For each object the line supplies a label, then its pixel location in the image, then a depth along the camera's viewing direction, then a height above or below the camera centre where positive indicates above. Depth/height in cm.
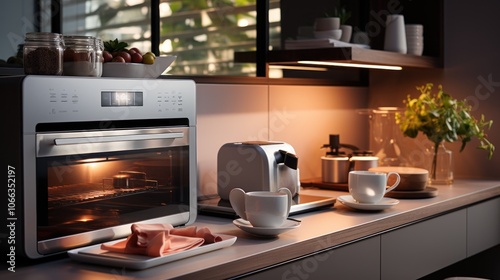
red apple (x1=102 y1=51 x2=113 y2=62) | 194 +14
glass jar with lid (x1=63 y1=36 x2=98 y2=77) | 179 +12
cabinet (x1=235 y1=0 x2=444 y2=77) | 280 +35
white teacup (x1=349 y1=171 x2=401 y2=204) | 239 -25
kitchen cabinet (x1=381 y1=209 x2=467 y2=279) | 233 -47
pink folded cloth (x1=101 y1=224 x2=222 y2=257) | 166 -31
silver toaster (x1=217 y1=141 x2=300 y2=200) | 235 -19
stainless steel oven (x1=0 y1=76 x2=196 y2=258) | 162 -12
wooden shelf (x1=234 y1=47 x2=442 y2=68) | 274 +20
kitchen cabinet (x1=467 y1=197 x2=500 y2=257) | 283 -46
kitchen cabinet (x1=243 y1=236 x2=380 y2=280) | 188 -42
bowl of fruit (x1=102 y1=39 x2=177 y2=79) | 193 +12
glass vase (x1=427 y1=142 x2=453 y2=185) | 304 -24
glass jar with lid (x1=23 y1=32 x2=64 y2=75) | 172 +12
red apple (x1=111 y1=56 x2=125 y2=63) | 195 +13
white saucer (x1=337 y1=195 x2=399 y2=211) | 236 -31
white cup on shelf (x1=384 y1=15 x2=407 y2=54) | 315 +31
